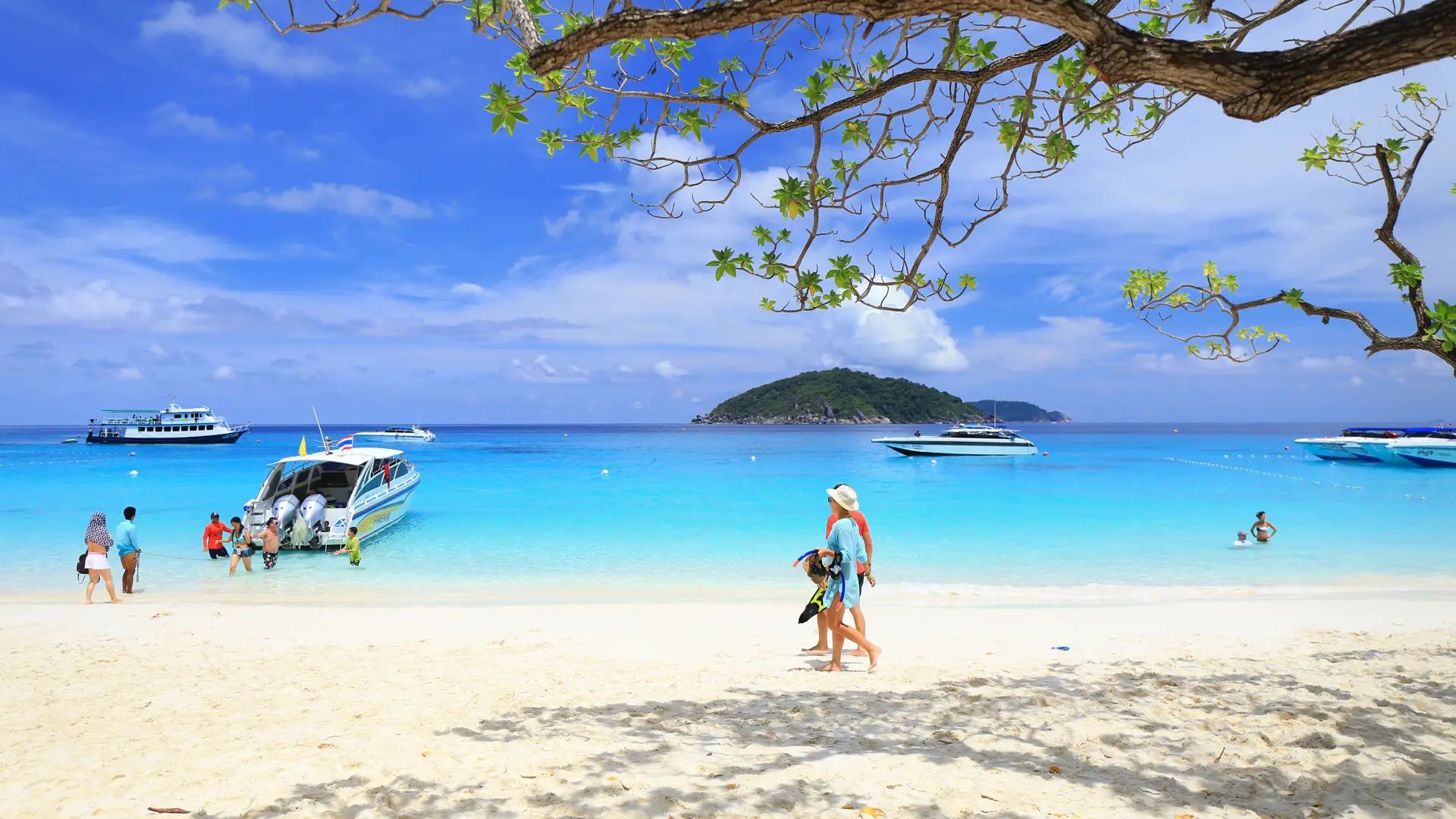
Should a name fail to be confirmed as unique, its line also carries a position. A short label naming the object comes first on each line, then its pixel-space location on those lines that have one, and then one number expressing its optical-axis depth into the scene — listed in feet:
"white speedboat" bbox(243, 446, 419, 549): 53.21
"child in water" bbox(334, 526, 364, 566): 50.44
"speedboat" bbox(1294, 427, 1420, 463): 146.61
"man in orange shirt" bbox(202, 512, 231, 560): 51.31
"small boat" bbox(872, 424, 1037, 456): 171.83
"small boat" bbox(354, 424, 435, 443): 335.88
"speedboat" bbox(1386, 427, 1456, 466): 134.31
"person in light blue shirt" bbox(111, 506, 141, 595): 38.50
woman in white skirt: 36.14
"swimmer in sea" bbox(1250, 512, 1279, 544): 58.70
